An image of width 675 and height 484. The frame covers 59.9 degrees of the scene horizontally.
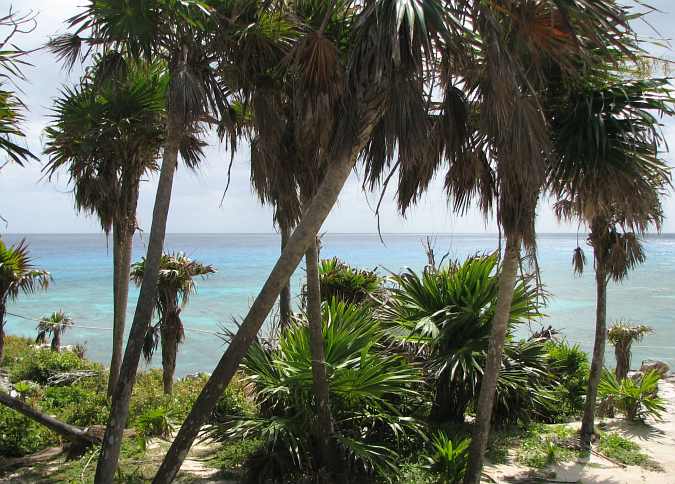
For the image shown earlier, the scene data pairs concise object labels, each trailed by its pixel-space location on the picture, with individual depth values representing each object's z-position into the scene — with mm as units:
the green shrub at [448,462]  7355
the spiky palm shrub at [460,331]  9008
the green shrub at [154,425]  9273
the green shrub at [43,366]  15516
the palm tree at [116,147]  9359
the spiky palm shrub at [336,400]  7230
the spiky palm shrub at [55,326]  21938
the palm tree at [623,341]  17078
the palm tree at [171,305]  13400
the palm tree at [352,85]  4973
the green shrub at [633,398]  11016
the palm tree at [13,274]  15607
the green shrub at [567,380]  11359
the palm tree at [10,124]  6398
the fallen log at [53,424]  7045
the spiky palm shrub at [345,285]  13641
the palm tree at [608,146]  6621
